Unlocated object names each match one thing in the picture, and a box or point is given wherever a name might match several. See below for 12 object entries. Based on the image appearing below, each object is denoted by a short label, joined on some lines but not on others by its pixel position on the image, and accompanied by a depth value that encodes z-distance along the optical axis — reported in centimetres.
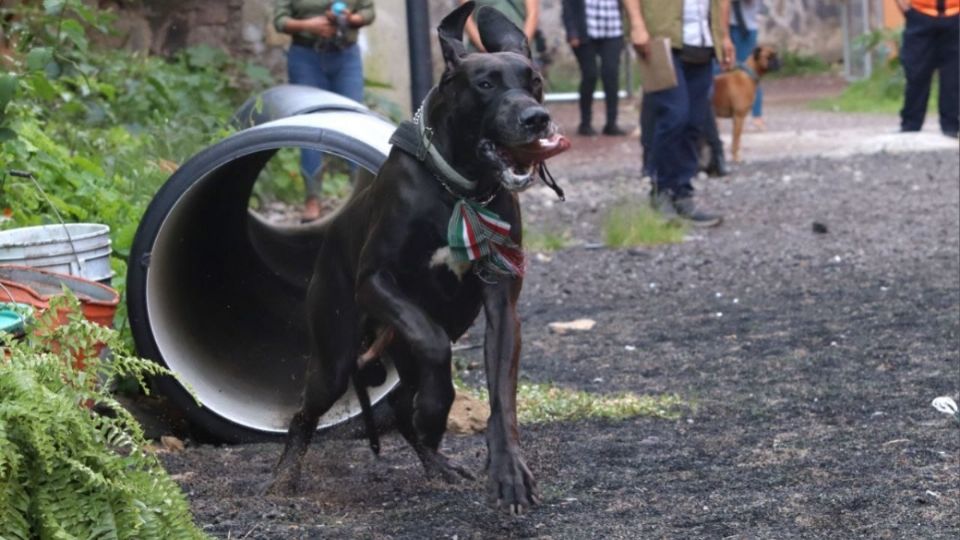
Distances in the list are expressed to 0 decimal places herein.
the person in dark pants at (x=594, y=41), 1752
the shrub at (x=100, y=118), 684
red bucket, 555
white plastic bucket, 570
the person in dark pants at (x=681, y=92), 1090
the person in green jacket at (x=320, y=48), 1049
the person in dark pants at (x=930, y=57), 1573
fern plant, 353
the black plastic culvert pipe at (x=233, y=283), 607
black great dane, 470
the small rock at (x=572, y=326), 824
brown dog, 1518
